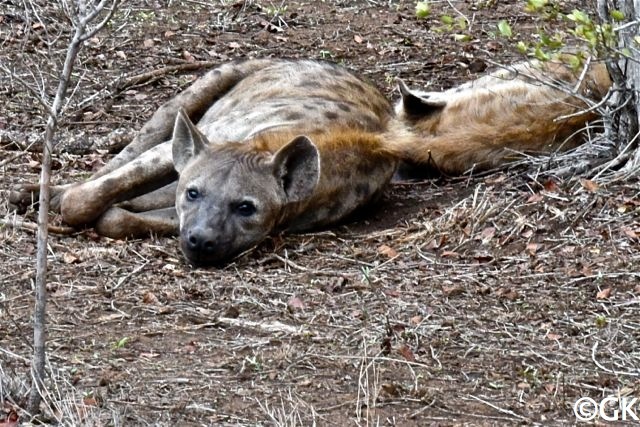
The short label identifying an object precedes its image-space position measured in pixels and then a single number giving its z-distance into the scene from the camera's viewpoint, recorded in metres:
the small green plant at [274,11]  18.92
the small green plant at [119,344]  8.80
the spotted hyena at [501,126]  13.01
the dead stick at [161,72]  16.58
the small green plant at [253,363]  8.41
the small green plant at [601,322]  9.10
